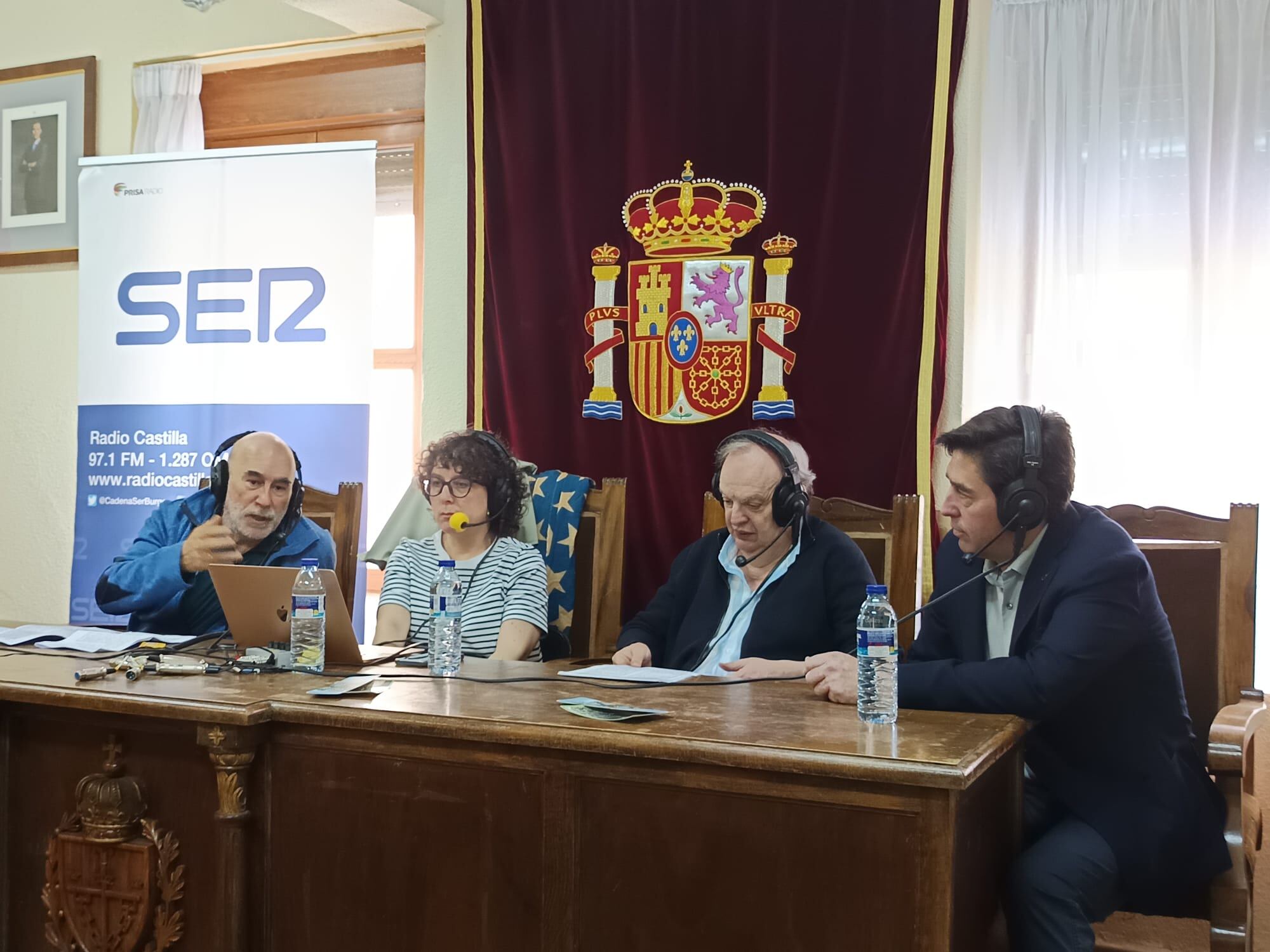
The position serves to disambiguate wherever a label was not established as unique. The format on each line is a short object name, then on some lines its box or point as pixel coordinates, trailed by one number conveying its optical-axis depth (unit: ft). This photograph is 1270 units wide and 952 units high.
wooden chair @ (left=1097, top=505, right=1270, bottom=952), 7.36
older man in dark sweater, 7.96
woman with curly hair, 8.76
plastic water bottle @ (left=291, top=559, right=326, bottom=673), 7.09
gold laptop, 7.07
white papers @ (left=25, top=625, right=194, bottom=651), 8.11
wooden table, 4.98
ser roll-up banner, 12.36
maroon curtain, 10.40
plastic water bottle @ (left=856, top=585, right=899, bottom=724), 5.85
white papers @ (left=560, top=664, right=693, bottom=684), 7.00
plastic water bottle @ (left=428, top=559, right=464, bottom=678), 7.23
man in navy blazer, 5.85
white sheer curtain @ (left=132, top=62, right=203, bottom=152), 13.64
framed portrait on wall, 14.20
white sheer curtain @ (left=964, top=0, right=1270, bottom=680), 9.40
